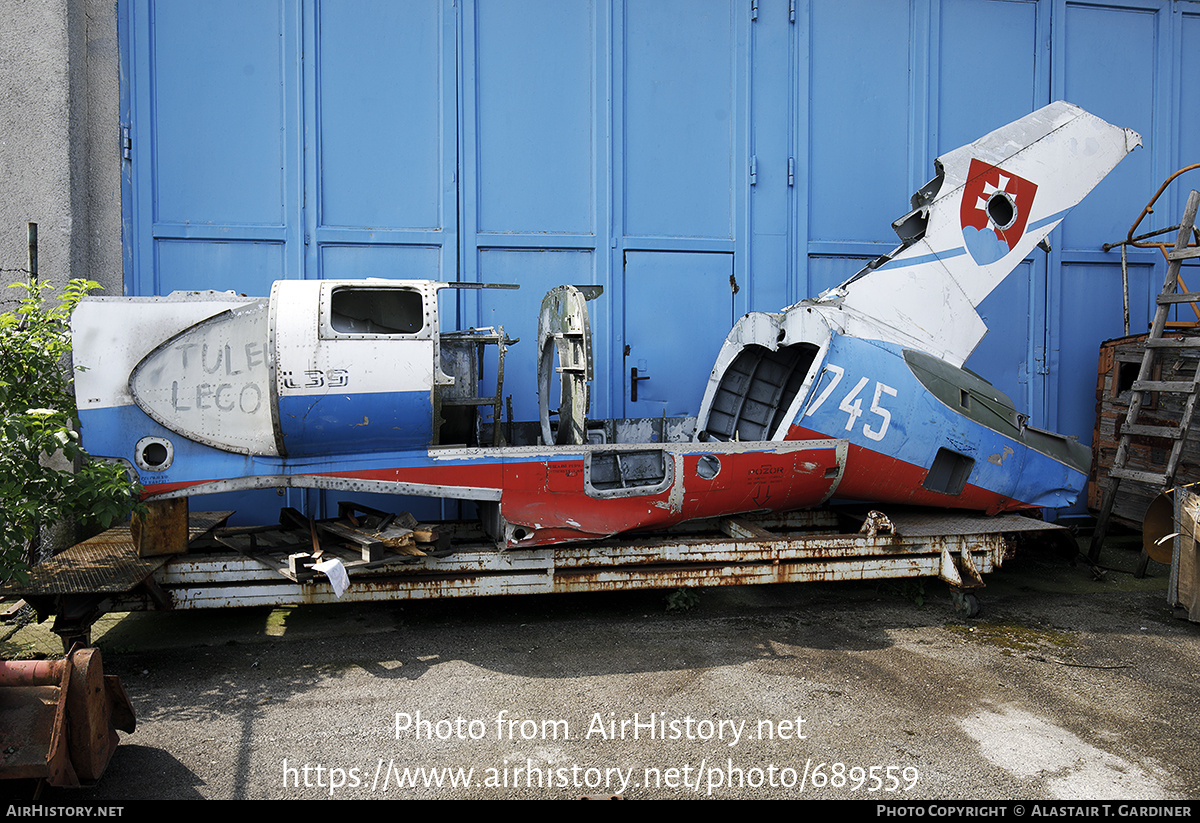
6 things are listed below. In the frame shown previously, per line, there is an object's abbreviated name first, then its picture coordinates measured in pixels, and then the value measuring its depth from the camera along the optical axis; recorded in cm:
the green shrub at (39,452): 362
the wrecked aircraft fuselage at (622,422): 407
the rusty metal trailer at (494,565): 400
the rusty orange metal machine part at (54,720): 259
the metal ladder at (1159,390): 581
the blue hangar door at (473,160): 604
